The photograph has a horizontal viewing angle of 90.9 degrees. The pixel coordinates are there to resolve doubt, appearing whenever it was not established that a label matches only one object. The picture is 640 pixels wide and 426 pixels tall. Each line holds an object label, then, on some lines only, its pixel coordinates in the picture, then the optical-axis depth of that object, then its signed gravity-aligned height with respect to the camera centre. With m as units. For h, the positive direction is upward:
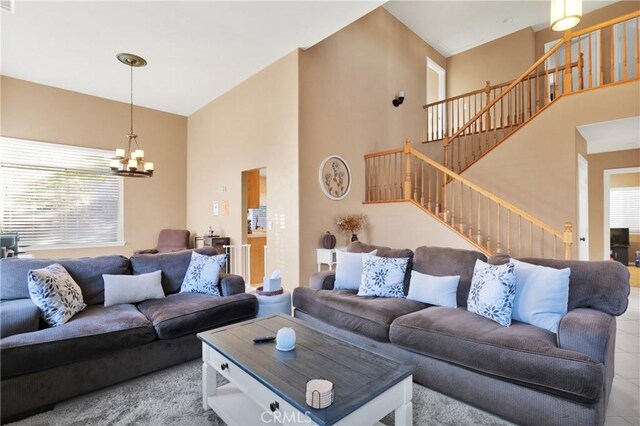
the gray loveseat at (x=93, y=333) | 1.96 -0.85
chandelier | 4.14 +0.76
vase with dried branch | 4.84 -0.13
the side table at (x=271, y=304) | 3.14 -0.89
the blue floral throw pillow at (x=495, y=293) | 2.16 -0.55
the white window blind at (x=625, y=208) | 7.86 +0.19
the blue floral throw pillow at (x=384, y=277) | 2.93 -0.58
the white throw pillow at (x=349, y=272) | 3.21 -0.58
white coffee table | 1.37 -0.78
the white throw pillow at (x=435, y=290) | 2.62 -0.64
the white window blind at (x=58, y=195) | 4.92 +0.36
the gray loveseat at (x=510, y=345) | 1.66 -0.81
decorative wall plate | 4.72 +0.60
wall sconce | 6.00 +2.23
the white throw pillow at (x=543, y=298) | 2.06 -0.55
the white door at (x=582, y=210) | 4.26 +0.08
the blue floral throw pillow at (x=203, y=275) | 3.17 -0.61
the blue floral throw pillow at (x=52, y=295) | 2.28 -0.59
